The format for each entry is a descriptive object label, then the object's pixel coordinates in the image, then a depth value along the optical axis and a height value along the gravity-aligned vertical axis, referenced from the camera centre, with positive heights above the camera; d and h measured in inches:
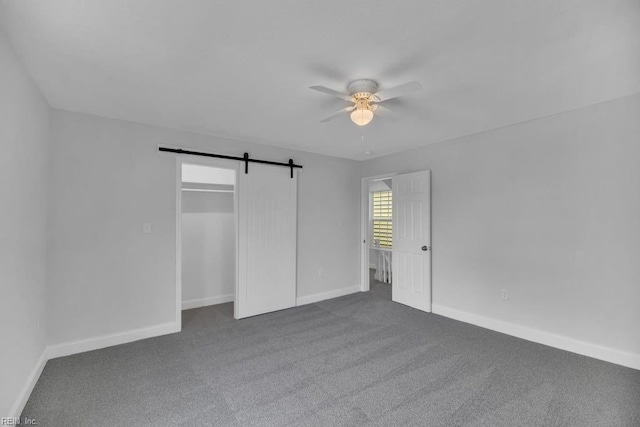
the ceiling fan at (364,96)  85.4 +36.2
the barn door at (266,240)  154.9 -14.2
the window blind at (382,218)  281.6 -3.6
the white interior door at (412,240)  163.5 -14.7
